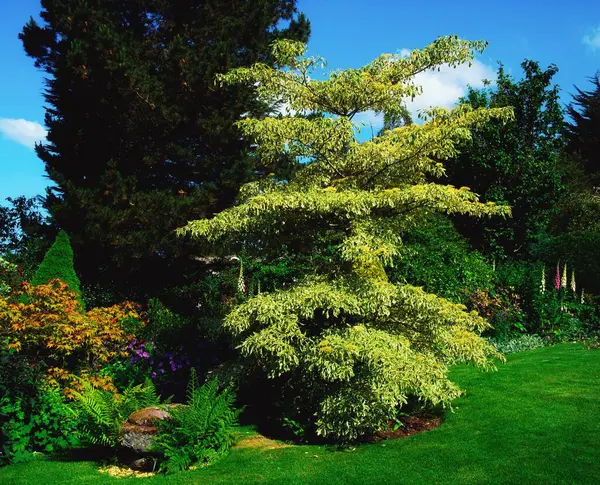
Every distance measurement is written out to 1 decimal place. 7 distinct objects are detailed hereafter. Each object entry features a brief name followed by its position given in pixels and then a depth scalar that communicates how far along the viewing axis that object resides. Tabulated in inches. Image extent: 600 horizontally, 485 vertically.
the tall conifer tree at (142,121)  506.9
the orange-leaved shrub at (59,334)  336.2
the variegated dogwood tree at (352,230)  277.6
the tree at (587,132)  1168.2
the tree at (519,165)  751.7
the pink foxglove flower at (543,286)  534.6
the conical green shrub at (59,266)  438.9
